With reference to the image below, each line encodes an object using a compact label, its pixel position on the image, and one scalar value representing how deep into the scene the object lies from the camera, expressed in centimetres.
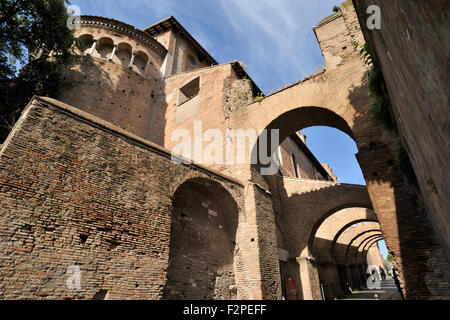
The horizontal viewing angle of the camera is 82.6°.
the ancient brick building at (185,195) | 460
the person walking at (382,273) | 3403
